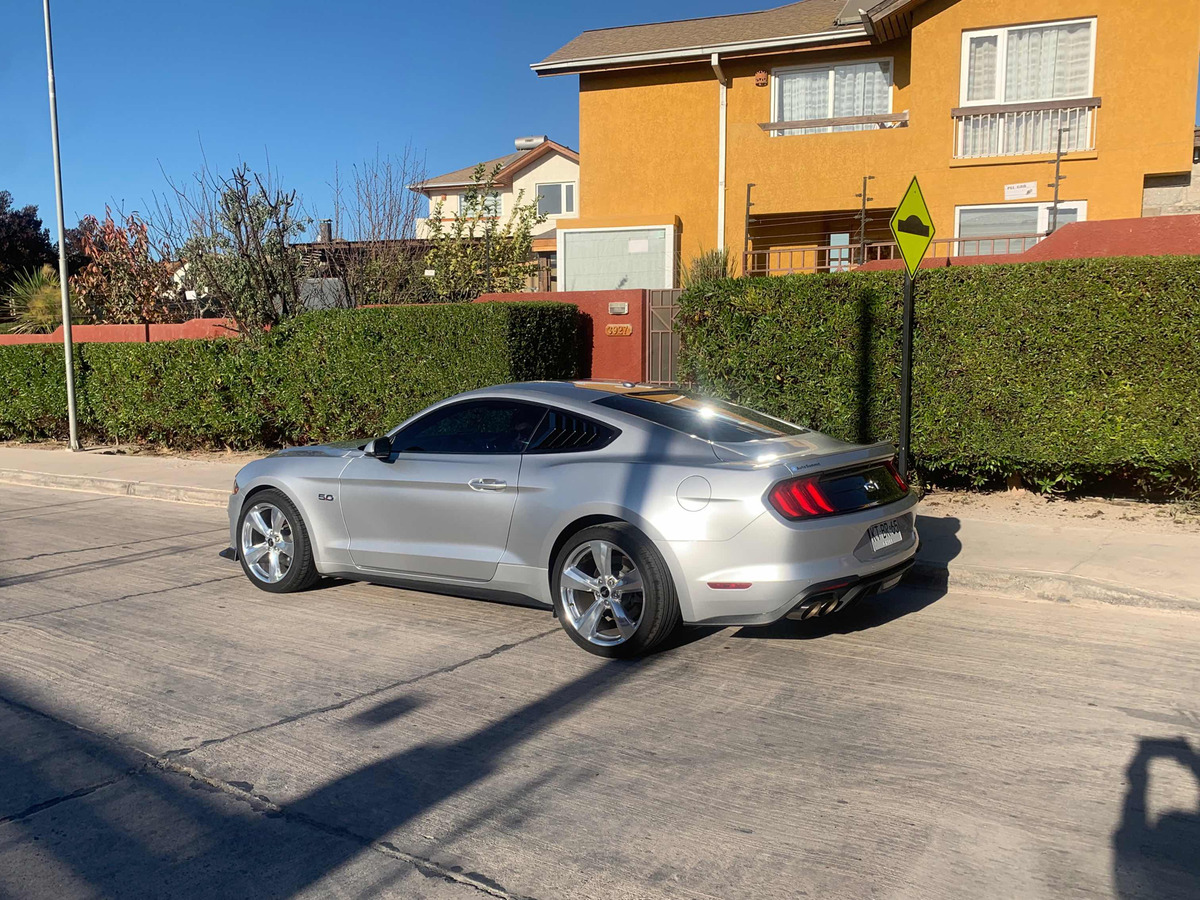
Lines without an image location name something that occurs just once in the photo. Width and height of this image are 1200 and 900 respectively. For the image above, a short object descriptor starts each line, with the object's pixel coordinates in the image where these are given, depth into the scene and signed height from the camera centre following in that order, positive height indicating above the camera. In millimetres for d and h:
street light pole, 16172 +1229
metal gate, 15289 -122
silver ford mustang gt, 5211 -1037
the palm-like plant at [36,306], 22062 +687
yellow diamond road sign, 8703 +894
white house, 42812 +6688
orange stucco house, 16594 +3722
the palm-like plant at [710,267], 16484 +1073
